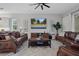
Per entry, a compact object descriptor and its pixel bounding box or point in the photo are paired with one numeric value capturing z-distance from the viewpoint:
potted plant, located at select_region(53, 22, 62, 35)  3.27
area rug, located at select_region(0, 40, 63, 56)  1.98
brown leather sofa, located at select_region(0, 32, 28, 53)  1.99
